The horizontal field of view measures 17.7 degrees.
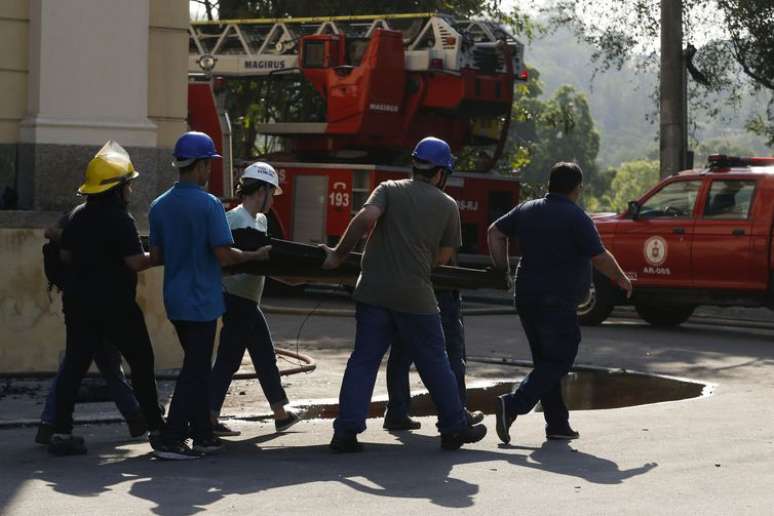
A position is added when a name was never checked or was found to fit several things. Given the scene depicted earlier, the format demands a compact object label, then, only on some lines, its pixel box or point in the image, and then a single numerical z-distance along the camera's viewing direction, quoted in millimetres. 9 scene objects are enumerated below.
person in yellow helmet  13220
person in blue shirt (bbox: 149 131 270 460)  13112
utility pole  33234
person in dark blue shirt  14392
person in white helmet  14440
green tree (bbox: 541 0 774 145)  42829
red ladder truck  33354
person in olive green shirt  13614
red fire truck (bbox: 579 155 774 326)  25865
